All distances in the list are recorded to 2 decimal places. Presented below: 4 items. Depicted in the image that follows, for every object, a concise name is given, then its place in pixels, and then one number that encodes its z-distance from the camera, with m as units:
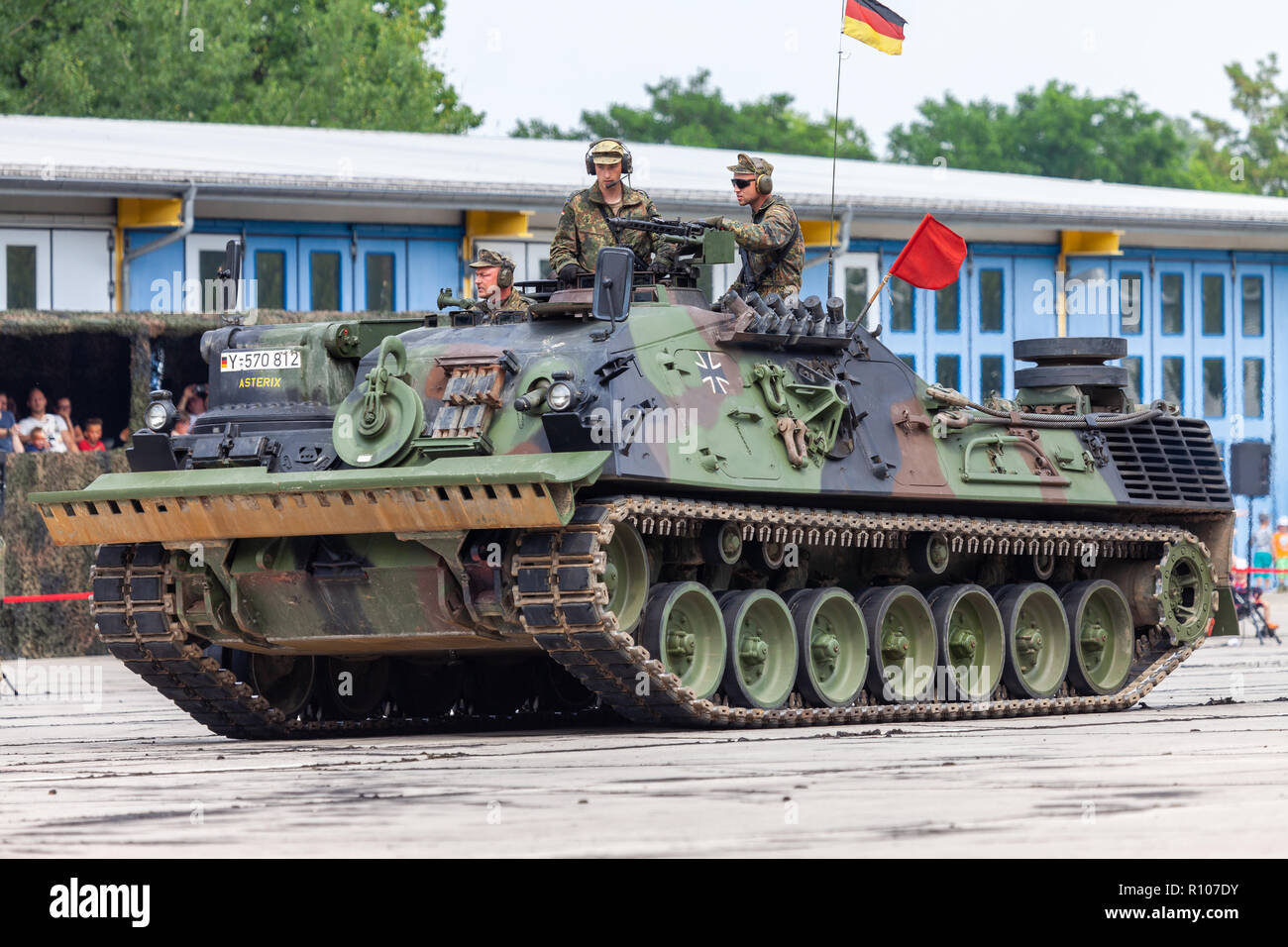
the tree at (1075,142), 87.75
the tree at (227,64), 56.59
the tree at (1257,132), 84.81
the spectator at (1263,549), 40.91
